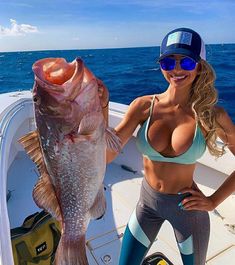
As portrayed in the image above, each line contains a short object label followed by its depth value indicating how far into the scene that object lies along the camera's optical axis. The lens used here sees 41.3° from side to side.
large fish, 1.25
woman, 1.97
